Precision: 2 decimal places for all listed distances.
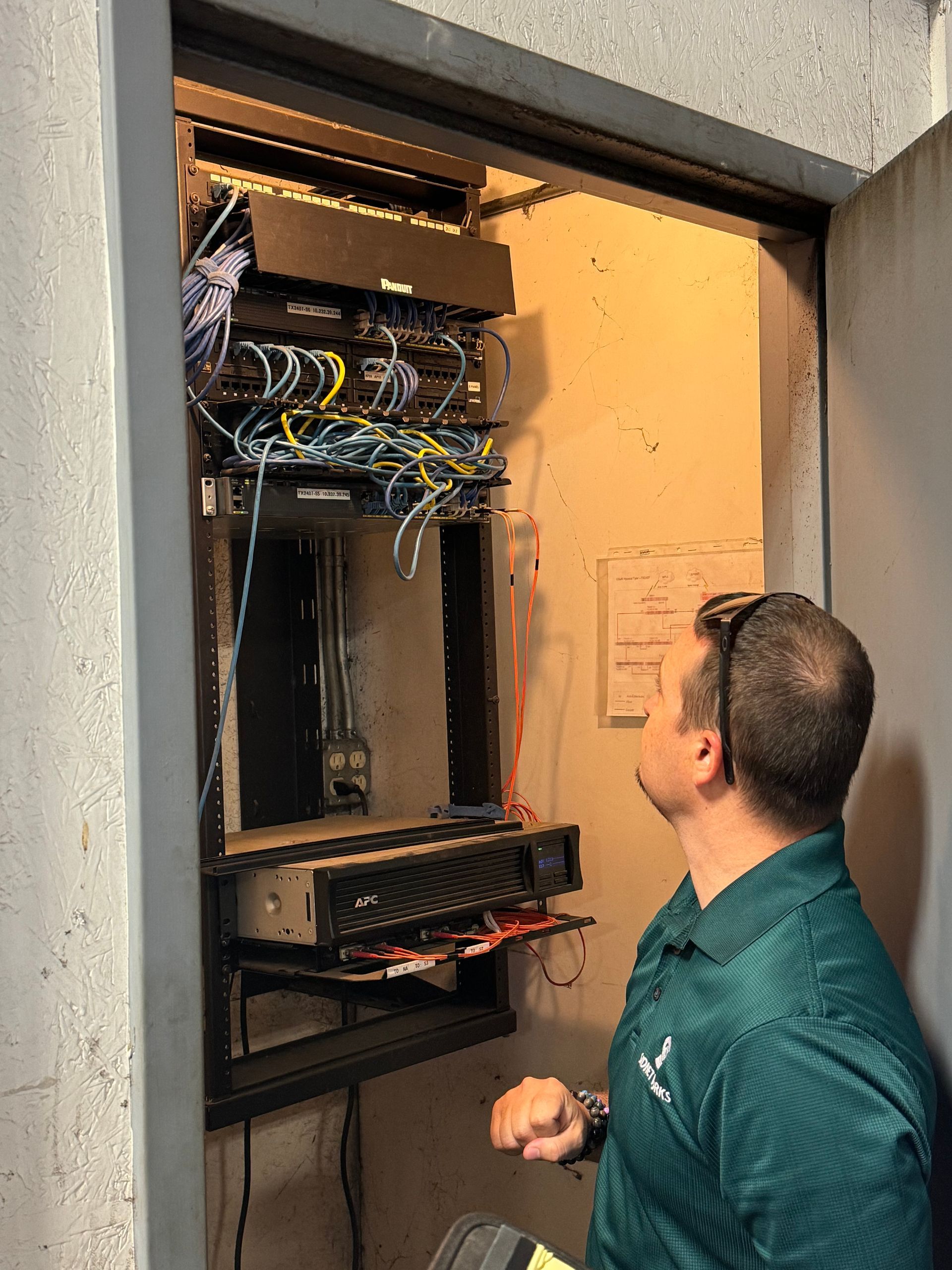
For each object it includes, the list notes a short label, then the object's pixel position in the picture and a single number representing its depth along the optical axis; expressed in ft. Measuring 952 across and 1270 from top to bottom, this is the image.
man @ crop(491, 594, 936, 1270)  3.01
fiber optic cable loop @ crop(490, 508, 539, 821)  8.00
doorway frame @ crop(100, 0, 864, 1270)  2.65
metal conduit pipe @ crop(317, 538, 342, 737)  8.42
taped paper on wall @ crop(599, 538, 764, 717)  6.97
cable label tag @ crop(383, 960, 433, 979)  5.48
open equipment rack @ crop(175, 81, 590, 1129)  5.45
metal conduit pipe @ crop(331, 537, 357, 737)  8.46
